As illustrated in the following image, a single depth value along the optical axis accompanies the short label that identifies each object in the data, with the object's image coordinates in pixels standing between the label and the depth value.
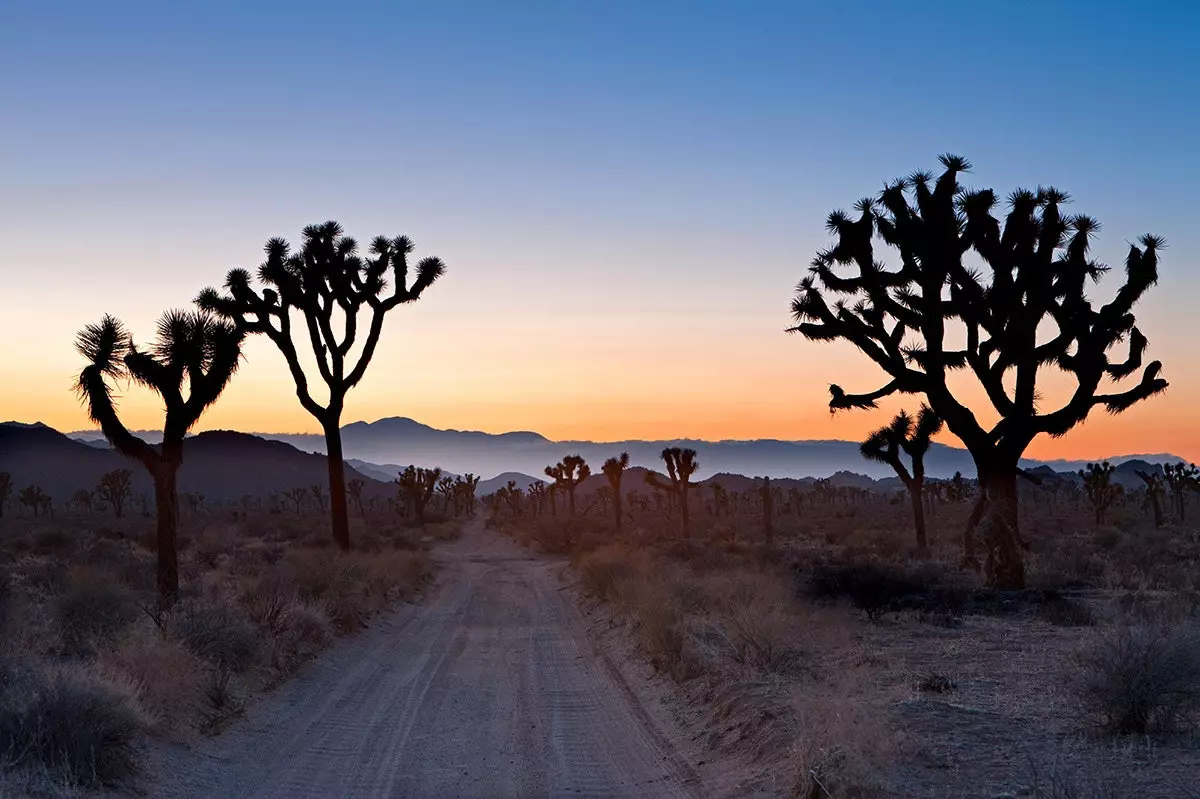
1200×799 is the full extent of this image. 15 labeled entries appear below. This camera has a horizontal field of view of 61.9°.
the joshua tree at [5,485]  68.27
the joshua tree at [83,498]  84.02
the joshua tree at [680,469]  50.91
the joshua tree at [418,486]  70.69
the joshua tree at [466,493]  103.75
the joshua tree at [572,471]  67.75
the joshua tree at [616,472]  57.69
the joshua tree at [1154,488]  44.62
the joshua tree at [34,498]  77.59
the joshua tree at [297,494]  88.62
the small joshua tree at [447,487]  101.50
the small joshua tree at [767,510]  43.04
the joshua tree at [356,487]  75.56
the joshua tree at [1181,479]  54.69
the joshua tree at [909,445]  36.75
